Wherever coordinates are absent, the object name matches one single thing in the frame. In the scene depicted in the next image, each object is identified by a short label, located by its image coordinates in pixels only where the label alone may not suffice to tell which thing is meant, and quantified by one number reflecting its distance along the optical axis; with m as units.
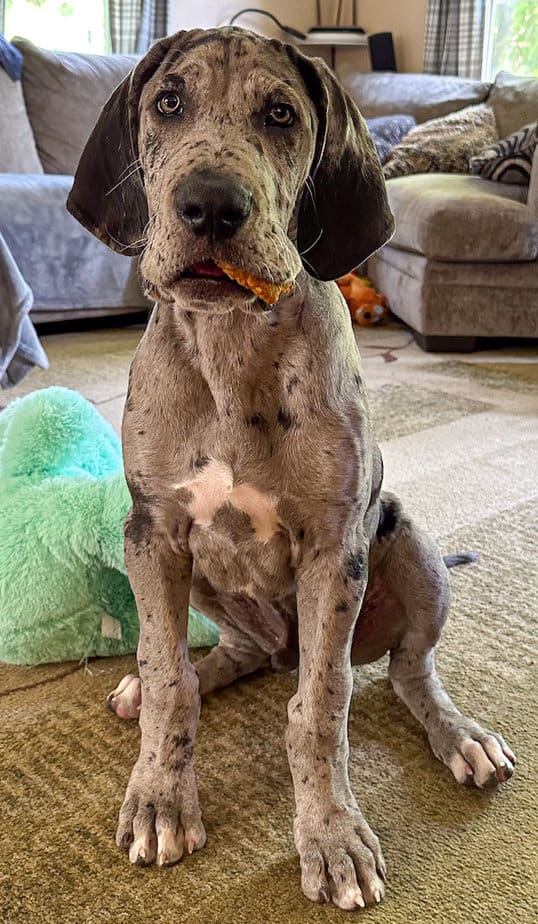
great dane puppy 1.29
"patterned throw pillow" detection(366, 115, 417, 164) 6.04
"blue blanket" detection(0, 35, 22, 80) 5.29
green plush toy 1.82
